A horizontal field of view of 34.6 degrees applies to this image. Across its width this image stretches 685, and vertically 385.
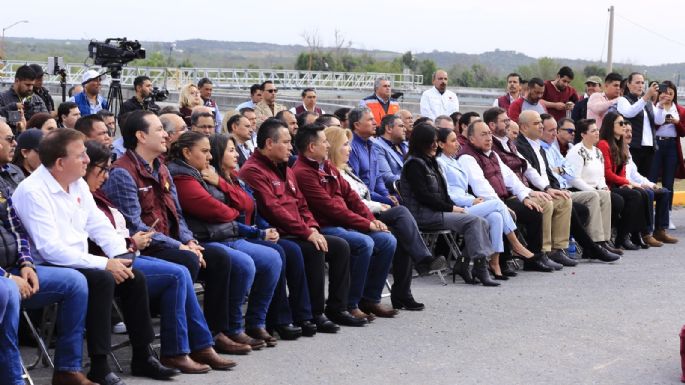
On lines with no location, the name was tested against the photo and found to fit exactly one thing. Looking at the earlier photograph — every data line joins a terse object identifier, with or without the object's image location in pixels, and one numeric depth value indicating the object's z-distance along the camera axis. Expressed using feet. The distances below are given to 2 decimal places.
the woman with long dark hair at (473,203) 35.06
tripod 47.55
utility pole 131.76
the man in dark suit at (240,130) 36.11
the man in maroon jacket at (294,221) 26.94
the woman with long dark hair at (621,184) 42.96
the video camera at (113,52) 47.47
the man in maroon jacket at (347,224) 28.66
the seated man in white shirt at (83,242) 20.98
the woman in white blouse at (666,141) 48.21
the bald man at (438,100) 51.57
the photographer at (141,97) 43.01
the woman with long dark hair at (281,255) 26.16
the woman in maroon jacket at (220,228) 25.29
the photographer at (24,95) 37.24
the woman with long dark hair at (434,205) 33.30
